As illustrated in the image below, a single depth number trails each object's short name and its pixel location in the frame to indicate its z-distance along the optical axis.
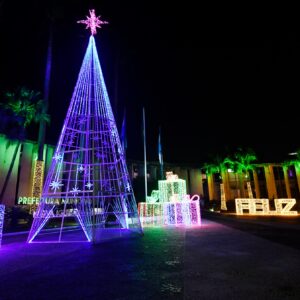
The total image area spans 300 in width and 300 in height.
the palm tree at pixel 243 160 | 40.00
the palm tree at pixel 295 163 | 37.44
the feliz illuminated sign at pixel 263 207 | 22.05
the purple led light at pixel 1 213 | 10.31
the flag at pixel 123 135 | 21.63
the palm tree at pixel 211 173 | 43.55
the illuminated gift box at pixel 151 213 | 18.12
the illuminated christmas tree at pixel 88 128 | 11.00
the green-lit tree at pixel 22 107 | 22.61
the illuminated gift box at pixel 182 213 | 16.44
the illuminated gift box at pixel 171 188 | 17.84
